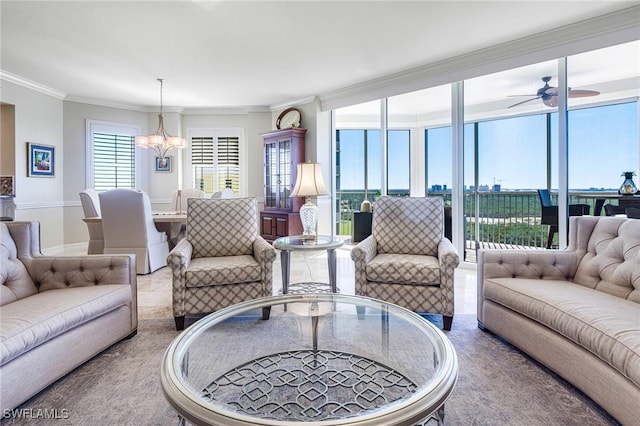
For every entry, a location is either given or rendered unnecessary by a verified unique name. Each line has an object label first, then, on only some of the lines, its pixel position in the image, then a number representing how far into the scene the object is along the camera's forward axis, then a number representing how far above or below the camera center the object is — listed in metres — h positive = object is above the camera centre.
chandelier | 5.05 +1.01
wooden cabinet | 6.04 +0.49
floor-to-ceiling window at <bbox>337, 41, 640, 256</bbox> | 3.68 +0.86
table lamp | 3.13 +0.18
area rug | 1.53 -0.92
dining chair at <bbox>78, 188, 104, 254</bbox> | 4.38 -0.23
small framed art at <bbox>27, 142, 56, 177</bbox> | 5.18 +0.78
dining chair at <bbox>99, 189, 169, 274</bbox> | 3.96 -0.19
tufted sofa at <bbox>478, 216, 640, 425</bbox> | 1.44 -0.51
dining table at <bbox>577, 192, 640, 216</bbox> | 3.43 +0.09
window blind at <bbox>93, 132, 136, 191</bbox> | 6.23 +0.89
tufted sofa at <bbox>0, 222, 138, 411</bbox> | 1.54 -0.52
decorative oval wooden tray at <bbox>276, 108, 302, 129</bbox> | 6.25 +1.67
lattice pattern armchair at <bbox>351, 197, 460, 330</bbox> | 2.50 -0.40
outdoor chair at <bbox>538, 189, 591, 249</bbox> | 3.95 -0.06
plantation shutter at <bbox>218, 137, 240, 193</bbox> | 6.97 +0.95
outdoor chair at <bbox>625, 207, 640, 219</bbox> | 3.04 -0.04
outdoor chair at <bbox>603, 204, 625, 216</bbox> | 3.52 -0.02
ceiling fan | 3.78 +1.27
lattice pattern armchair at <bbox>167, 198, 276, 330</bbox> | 2.49 -0.41
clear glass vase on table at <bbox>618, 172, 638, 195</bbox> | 3.51 +0.22
